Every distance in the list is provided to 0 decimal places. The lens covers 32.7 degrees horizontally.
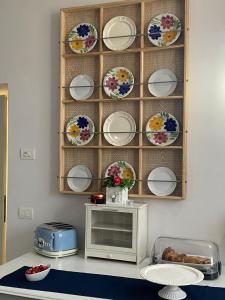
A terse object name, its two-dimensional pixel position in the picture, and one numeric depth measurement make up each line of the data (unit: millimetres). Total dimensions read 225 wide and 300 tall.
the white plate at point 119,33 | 2385
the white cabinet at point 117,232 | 2180
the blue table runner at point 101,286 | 1709
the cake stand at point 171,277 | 1666
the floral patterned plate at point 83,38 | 2467
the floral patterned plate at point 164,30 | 2280
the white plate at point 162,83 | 2293
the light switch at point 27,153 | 2664
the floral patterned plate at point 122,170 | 2383
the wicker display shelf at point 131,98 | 2289
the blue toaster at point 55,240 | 2260
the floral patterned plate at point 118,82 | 2385
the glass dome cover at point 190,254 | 1967
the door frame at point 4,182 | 2982
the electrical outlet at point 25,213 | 2668
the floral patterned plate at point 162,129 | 2277
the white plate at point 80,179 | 2490
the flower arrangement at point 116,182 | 2258
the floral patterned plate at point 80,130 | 2480
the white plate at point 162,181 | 2295
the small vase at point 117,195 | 2252
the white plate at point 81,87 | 2492
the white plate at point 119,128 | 2395
